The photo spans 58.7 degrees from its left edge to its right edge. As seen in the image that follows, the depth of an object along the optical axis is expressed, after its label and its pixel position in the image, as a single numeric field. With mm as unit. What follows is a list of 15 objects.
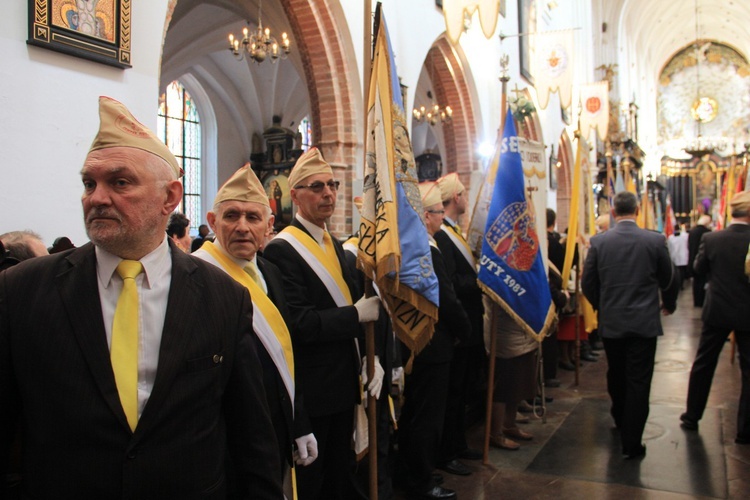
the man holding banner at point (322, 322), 2834
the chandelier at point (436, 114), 11984
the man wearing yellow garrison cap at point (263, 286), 2355
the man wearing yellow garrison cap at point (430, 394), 3709
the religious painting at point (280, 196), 15838
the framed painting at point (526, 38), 15102
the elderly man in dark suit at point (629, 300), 4516
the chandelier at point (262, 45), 8820
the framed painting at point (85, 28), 4254
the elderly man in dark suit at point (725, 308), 4789
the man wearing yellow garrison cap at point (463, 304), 4363
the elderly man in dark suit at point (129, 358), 1458
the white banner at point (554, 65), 13578
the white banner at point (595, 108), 17969
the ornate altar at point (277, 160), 16000
